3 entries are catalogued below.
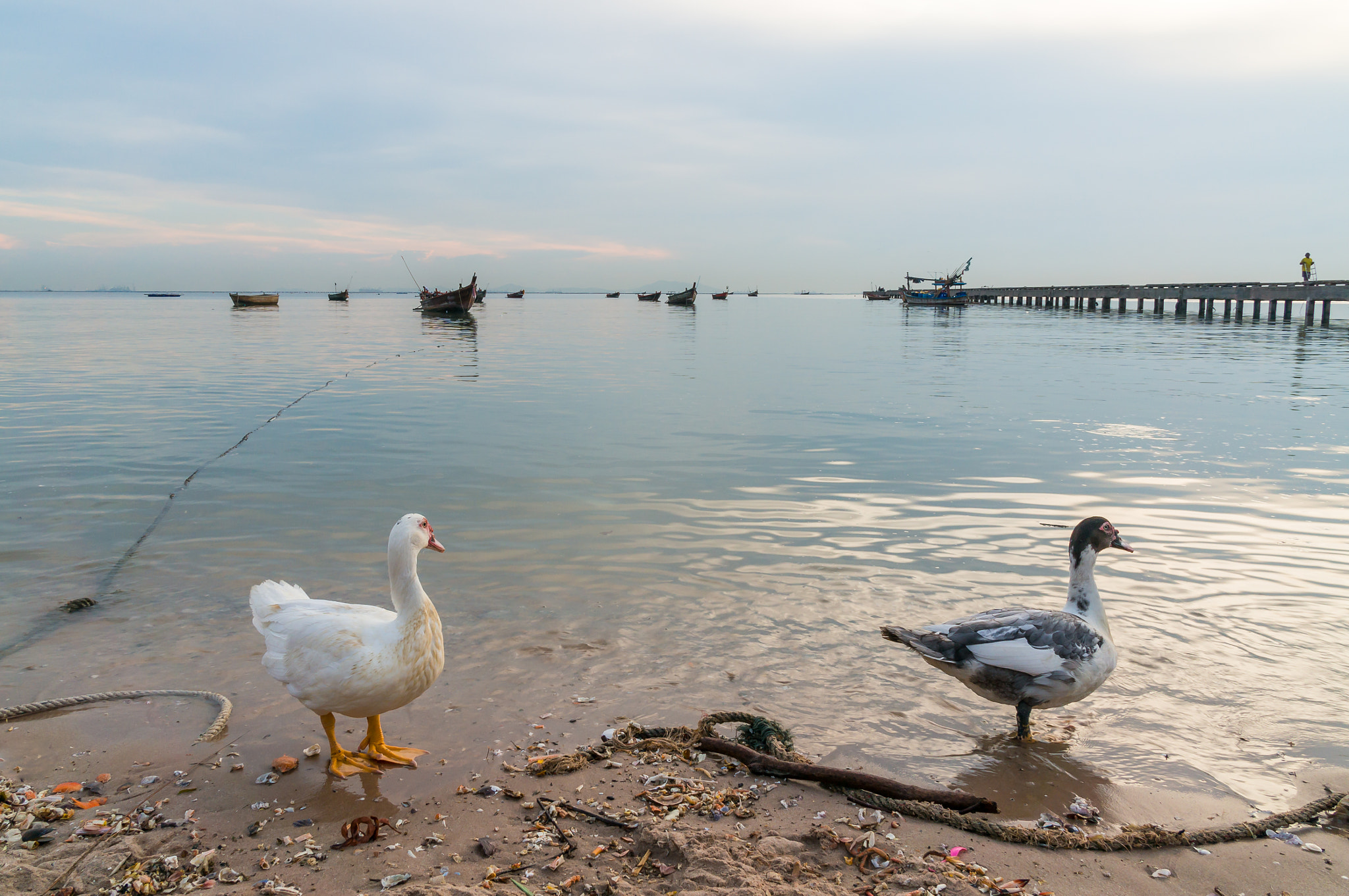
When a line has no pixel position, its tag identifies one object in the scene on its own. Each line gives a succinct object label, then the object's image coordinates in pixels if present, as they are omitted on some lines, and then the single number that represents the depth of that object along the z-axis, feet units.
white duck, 13.20
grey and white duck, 14.98
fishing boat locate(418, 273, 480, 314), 234.99
